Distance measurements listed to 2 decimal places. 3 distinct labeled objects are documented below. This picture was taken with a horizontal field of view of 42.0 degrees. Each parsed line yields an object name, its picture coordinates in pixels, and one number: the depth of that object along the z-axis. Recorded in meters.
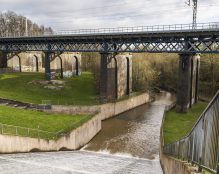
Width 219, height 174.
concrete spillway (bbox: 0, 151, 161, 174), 19.19
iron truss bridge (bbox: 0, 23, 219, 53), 37.91
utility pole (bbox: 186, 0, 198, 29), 41.50
